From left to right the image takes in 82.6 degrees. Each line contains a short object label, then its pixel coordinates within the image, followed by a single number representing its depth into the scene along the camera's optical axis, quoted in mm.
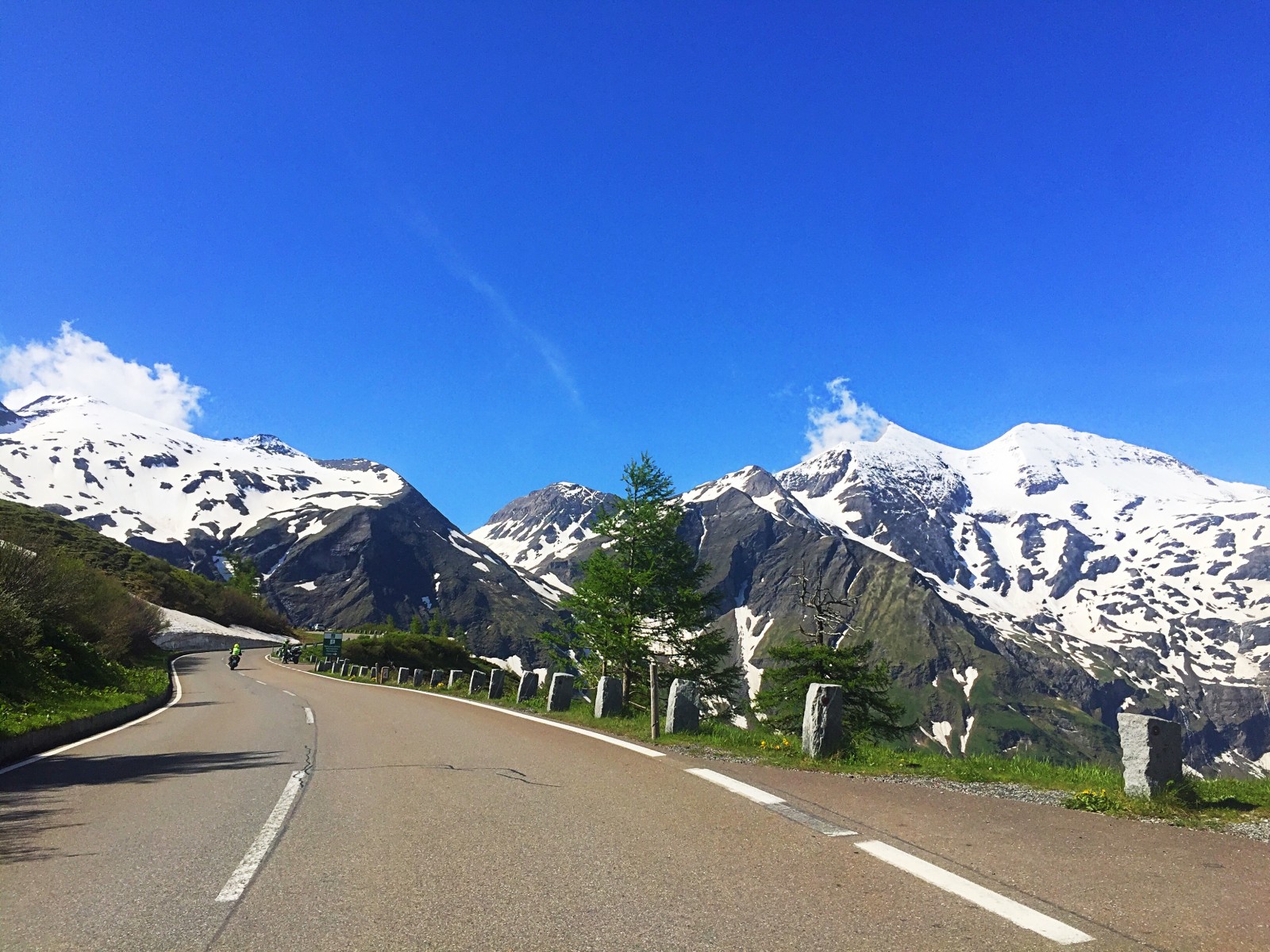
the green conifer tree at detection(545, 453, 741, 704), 26281
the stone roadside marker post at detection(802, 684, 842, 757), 10297
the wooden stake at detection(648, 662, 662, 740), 12780
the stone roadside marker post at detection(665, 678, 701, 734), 13164
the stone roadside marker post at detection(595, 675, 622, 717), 16125
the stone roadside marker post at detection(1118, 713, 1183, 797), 7258
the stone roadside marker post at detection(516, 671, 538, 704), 20736
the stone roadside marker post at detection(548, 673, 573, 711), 18266
